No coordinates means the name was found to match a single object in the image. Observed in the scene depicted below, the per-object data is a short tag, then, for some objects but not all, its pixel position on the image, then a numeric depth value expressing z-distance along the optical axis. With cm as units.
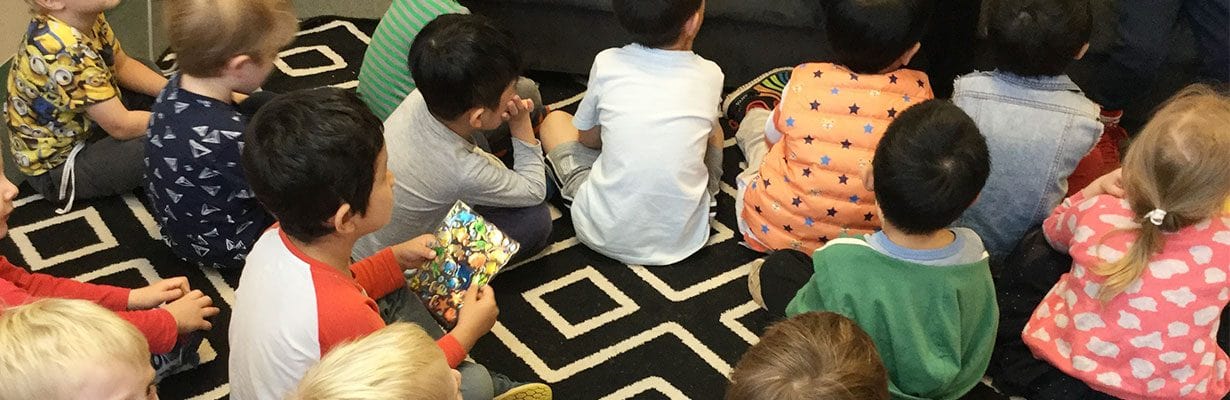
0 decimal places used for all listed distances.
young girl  167
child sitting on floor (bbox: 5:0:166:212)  219
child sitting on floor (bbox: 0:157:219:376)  172
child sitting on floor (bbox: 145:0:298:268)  199
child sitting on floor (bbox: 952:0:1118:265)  197
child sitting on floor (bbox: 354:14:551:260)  190
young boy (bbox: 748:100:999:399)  169
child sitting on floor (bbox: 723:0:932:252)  203
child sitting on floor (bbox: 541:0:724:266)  214
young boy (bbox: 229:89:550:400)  150
